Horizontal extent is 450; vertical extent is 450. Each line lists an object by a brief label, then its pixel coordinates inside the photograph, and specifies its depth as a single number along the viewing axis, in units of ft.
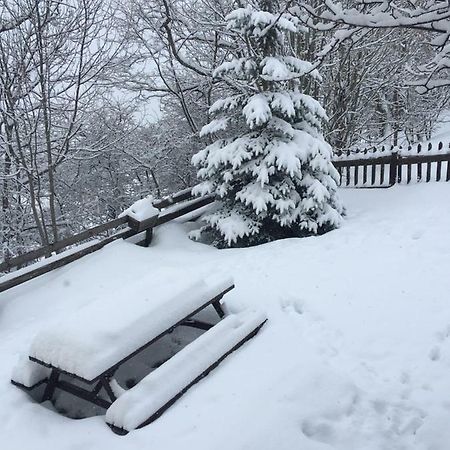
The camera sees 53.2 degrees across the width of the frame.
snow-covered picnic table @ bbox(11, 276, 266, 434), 11.31
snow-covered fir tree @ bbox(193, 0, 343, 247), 24.63
